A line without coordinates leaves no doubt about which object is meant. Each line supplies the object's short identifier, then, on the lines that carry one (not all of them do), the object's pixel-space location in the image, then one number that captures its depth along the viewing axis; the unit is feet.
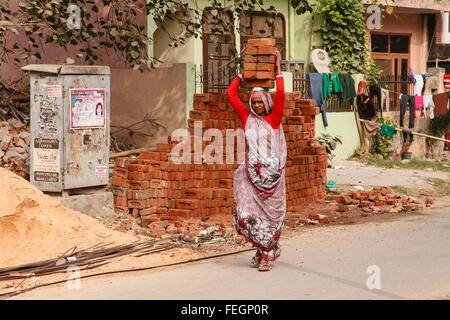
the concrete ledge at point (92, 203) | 31.37
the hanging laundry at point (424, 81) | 71.45
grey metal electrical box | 31.12
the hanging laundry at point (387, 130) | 63.72
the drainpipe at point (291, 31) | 62.23
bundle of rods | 22.97
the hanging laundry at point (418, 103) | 69.51
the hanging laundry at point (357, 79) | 63.57
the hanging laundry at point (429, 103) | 70.64
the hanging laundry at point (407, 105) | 67.46
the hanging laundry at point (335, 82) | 61.00
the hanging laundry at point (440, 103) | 71.31
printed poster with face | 31.40
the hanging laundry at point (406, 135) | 64.76
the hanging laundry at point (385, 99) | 65.23
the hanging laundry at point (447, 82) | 73.31
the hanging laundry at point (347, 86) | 61.98
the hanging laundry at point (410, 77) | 69.42
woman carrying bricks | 23.97
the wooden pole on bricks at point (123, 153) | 38.71
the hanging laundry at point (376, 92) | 64.90
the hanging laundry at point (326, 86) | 60.18
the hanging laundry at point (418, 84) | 70.64
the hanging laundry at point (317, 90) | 58.90
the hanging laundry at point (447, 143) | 75.15
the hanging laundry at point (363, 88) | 63.72
